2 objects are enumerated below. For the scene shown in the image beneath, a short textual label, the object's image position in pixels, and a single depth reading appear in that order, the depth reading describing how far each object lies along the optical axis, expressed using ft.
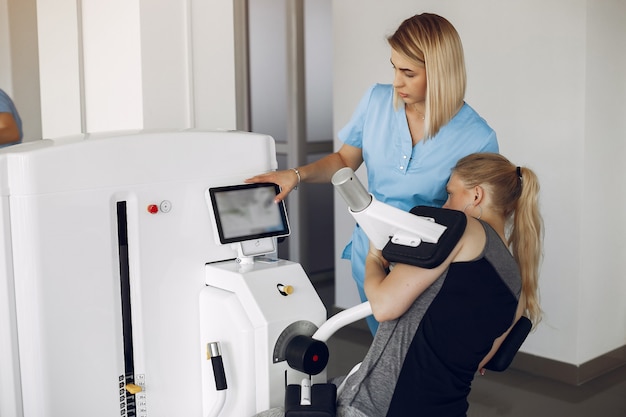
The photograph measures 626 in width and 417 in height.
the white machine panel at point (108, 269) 4.25
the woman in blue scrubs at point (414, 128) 6.05
